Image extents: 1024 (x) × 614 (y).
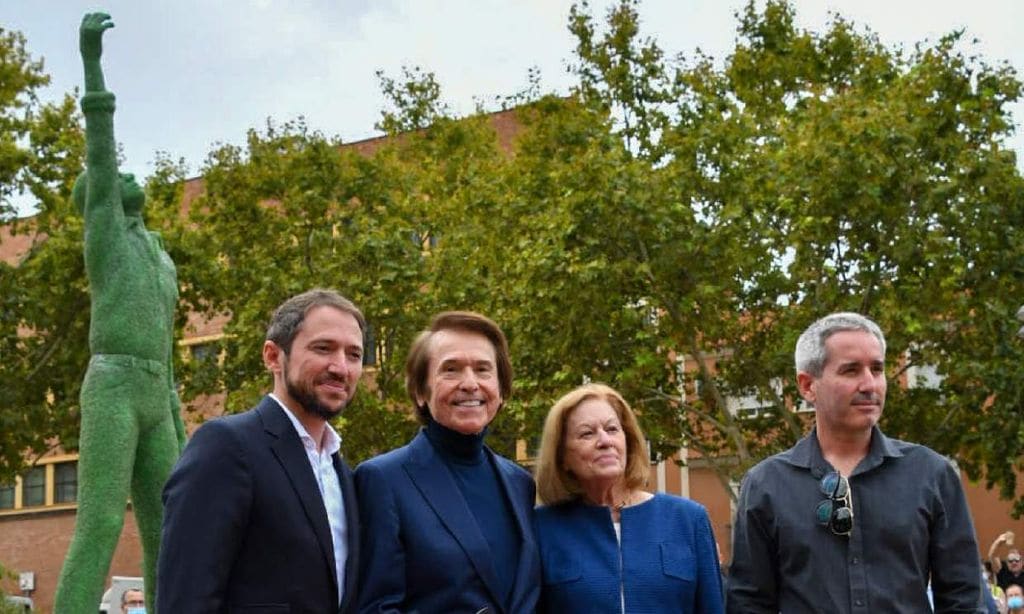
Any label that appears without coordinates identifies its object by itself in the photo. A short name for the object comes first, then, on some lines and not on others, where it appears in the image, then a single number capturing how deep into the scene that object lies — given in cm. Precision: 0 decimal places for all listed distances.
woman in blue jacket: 486
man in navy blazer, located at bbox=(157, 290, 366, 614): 408
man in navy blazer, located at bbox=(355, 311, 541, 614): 455
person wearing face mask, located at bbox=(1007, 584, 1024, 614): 1345
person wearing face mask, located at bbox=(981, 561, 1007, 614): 1381
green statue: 812
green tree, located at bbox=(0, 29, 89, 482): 2377
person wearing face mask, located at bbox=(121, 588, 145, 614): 1204
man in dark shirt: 464
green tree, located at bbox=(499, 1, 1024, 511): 2034
